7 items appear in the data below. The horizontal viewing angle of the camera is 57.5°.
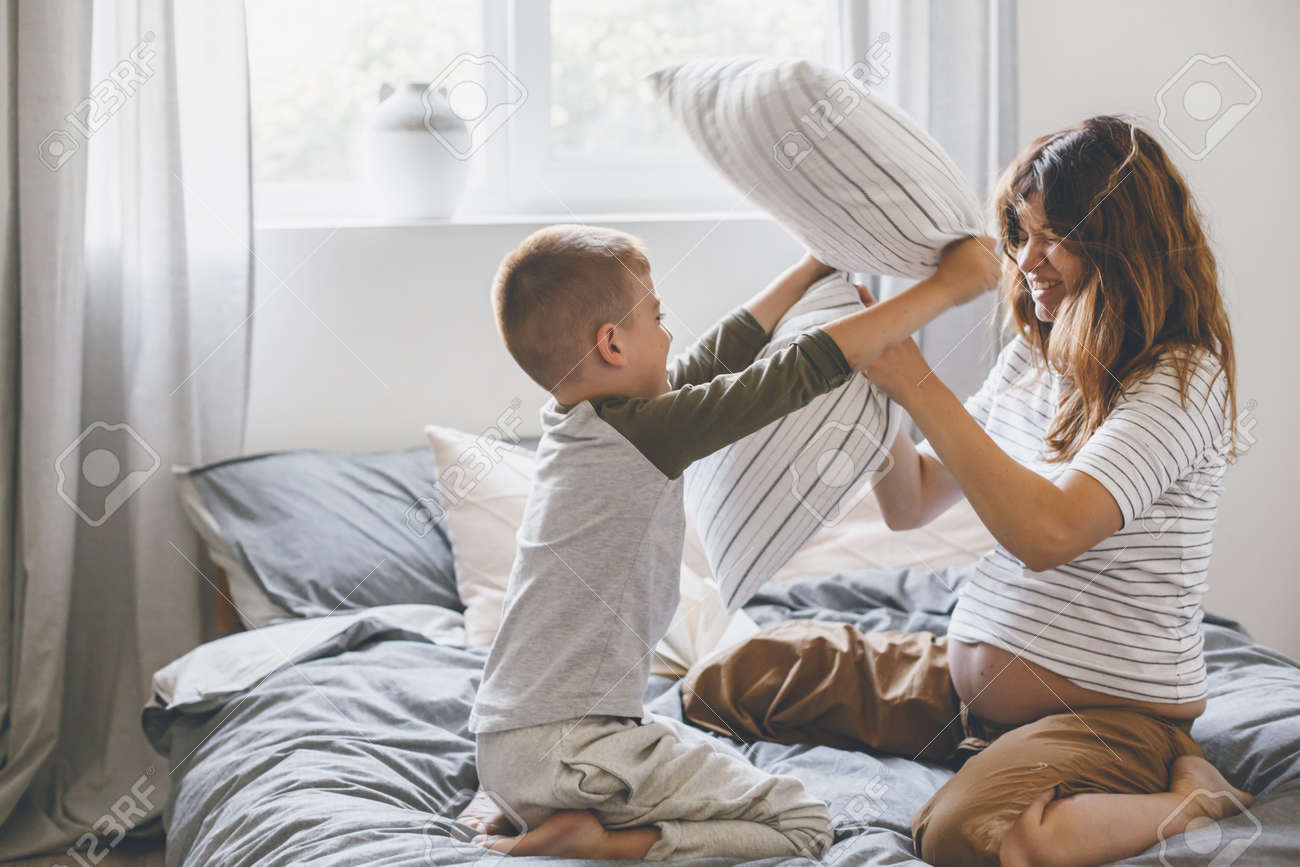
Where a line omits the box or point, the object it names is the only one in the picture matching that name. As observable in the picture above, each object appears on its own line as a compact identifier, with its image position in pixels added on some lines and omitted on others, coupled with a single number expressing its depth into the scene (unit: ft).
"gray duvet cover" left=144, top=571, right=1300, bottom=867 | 3.97
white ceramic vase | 7.51
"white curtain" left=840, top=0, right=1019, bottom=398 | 7.72
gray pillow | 6.47
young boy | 3.93
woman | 3.96
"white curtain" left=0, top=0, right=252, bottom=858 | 6.71
